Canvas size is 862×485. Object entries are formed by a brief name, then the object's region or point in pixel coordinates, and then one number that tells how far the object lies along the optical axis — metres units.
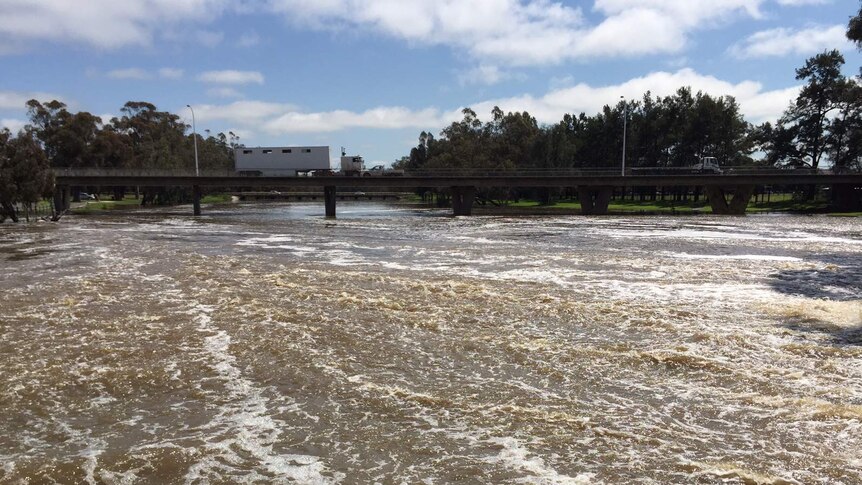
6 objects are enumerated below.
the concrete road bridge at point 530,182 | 68.19
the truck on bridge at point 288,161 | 82.94
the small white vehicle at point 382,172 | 76.06
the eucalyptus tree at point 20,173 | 50.59
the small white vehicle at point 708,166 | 72.31
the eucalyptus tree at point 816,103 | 82.38
